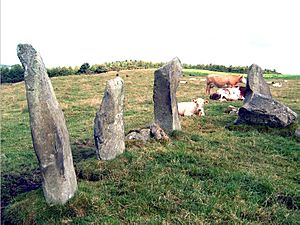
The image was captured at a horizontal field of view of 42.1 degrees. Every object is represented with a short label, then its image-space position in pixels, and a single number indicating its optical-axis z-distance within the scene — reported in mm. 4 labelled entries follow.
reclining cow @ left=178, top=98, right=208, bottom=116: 18391
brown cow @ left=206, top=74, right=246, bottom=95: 29609
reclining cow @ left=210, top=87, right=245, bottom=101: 24341
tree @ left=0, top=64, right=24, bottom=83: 48969
